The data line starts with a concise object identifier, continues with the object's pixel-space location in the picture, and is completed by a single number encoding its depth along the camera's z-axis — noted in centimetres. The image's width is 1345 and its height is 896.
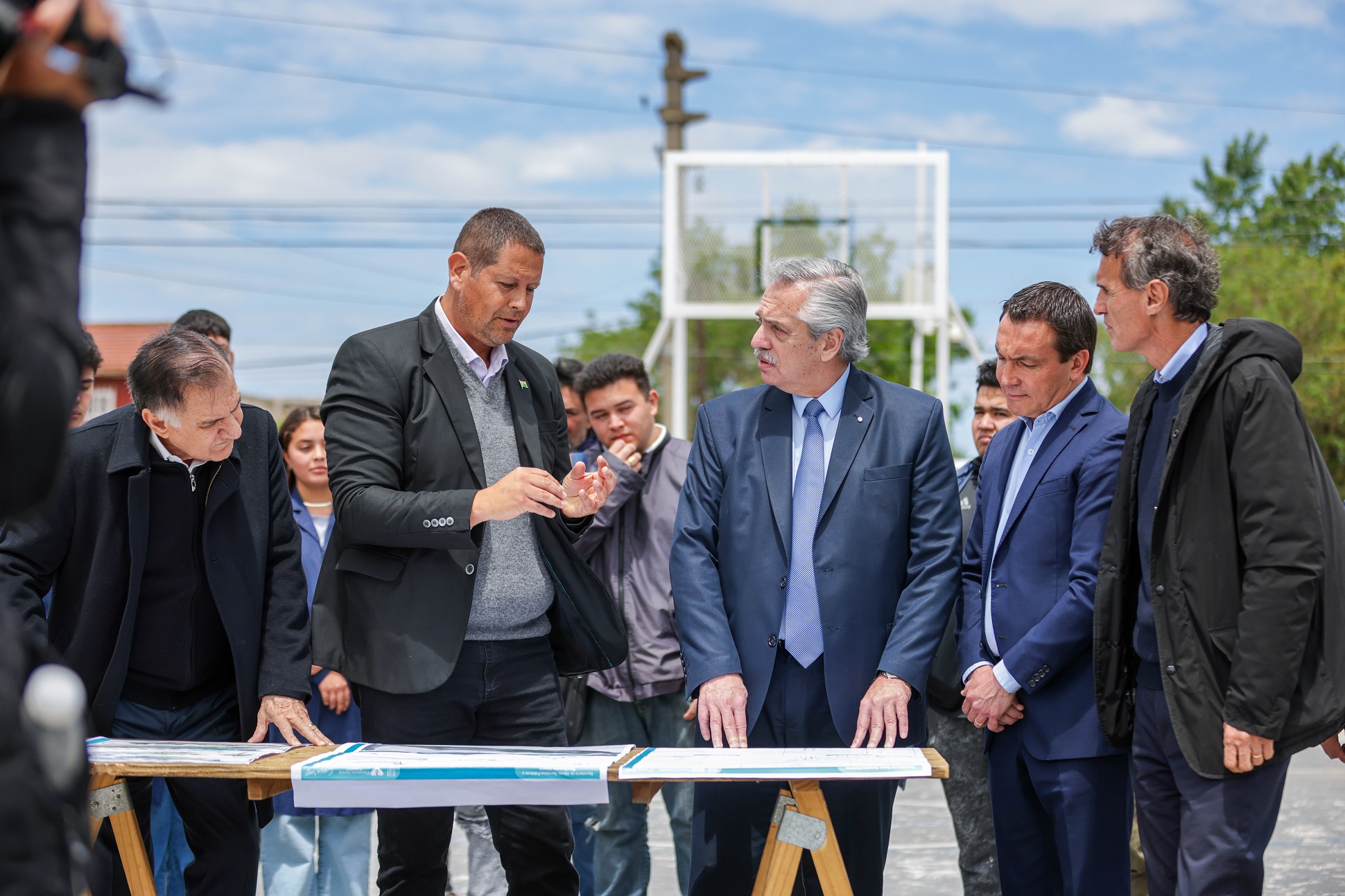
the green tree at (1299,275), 3081
